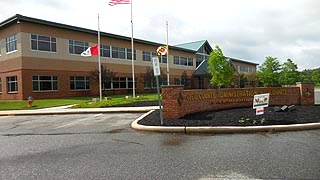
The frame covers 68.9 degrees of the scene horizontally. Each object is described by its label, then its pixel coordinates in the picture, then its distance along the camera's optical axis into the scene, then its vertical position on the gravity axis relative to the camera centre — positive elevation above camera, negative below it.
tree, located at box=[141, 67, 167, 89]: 36.84 +1.58
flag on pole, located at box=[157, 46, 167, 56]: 32.98 +5.34
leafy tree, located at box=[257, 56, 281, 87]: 50.92 +3.27
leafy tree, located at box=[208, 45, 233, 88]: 36.08 +2.92
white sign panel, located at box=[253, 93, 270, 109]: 8.47 -0.48
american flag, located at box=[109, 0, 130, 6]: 20.45 +7.76
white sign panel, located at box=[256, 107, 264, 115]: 8.55 -0.85
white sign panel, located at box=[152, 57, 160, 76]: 8.49 +0.82
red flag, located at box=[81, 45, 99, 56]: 21.72 +3.49
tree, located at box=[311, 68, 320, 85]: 71.70 +2.83
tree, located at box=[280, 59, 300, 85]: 54.06 +3.03
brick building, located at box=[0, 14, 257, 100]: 24.25 +3.45
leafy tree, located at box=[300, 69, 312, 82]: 76.38 +3.64
